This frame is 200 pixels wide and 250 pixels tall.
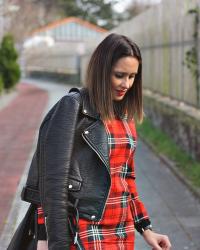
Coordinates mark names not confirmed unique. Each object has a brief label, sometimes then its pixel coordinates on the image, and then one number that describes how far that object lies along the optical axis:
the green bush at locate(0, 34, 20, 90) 29.24
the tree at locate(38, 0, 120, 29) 47.03
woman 2.39
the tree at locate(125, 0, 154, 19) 55.86
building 44.59
